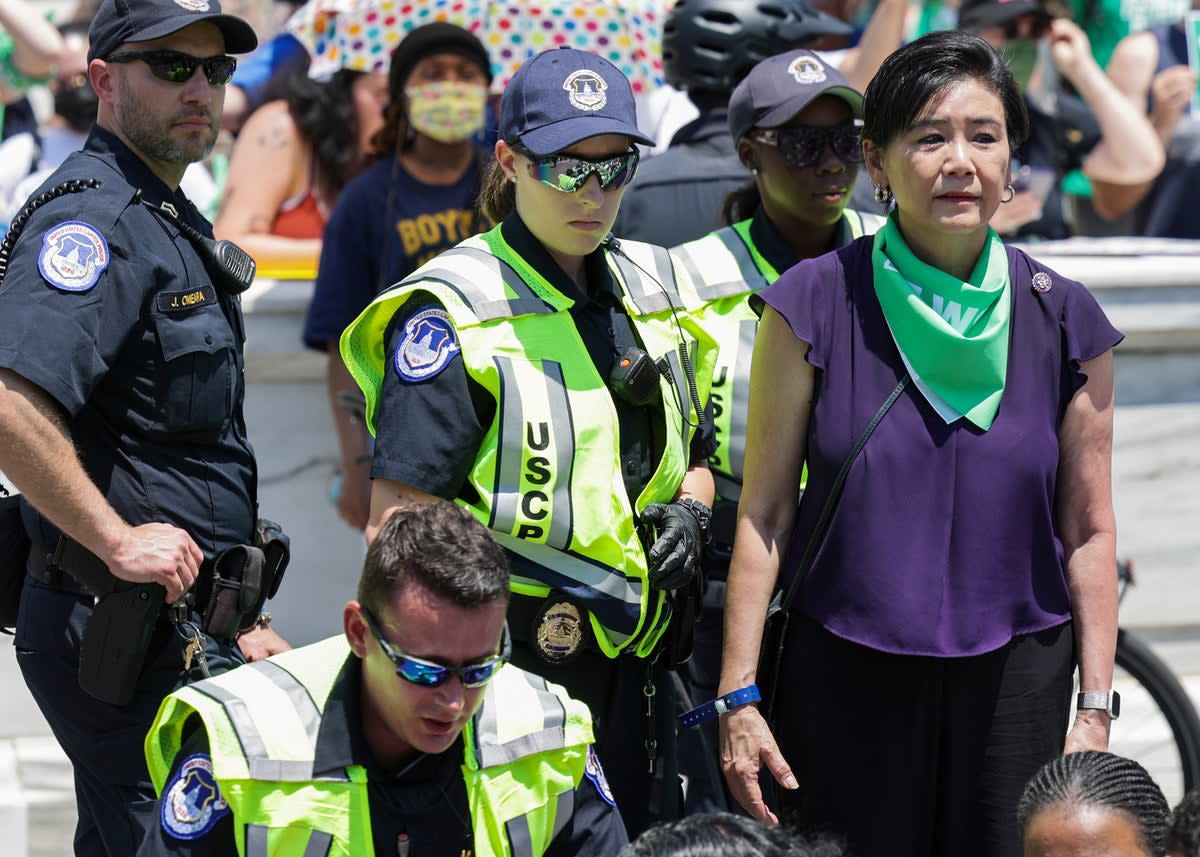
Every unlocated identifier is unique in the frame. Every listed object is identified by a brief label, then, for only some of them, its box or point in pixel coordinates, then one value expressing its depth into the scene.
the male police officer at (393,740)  5.53
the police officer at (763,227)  8.48
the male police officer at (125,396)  6.73
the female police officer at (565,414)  6.92
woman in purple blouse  6.51
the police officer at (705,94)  9.95
